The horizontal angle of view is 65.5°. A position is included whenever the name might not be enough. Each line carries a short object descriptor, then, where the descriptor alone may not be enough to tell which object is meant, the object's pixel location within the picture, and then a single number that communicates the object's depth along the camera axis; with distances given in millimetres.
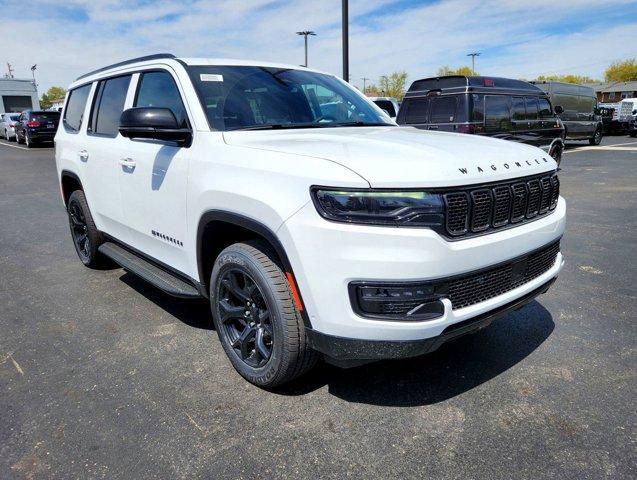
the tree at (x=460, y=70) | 79338
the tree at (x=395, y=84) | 77688
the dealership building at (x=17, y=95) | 40656
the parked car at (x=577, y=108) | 18016
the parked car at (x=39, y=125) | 22219
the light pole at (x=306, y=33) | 46906
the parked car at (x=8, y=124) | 26469
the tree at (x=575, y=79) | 106662
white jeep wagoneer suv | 2170
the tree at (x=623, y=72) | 101000
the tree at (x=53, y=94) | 129750
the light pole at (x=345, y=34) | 12205
